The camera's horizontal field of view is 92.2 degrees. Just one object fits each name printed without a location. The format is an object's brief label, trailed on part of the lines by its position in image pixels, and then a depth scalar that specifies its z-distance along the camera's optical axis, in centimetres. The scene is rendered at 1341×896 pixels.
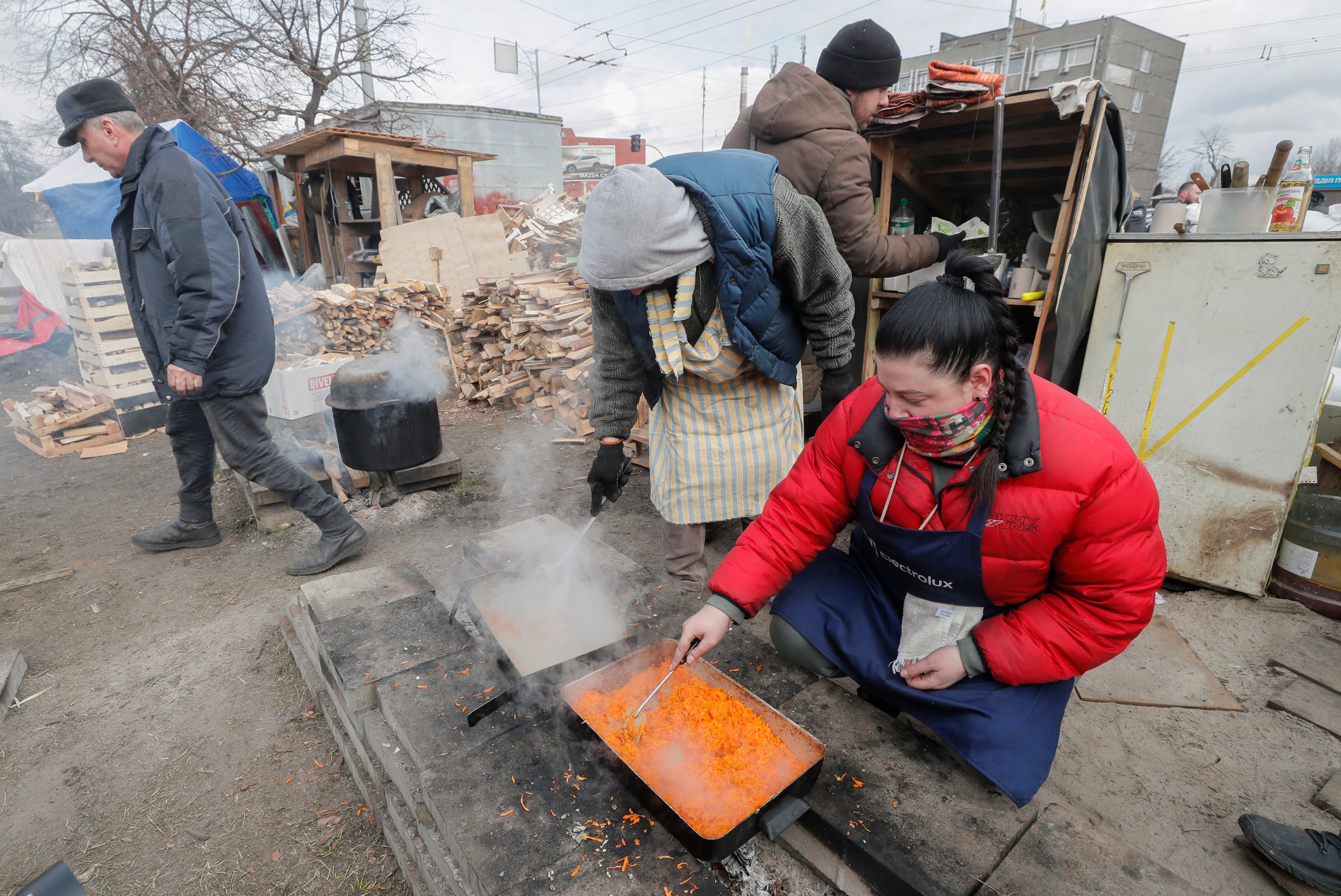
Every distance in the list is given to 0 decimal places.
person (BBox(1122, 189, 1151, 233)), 520
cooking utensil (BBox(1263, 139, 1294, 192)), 327
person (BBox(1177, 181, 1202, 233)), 618
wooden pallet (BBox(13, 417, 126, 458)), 655
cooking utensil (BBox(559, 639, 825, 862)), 150
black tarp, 332
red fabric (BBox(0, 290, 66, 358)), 1008
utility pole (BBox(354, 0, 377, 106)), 1431
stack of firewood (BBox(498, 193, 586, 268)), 947
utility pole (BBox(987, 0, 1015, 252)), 337
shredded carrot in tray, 172
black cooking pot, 456
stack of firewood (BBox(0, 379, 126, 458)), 658
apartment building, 3744
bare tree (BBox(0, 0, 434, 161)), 1210
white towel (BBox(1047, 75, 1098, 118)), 318
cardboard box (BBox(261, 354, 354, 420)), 604
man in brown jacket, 295
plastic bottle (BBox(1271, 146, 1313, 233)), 336
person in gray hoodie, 220
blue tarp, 909
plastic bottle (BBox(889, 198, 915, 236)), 425
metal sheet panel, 311
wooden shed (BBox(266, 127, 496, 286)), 897
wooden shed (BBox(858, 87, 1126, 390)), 337
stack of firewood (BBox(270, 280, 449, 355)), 822
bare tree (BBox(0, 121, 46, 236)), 3072
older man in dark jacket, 338
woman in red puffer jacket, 162
